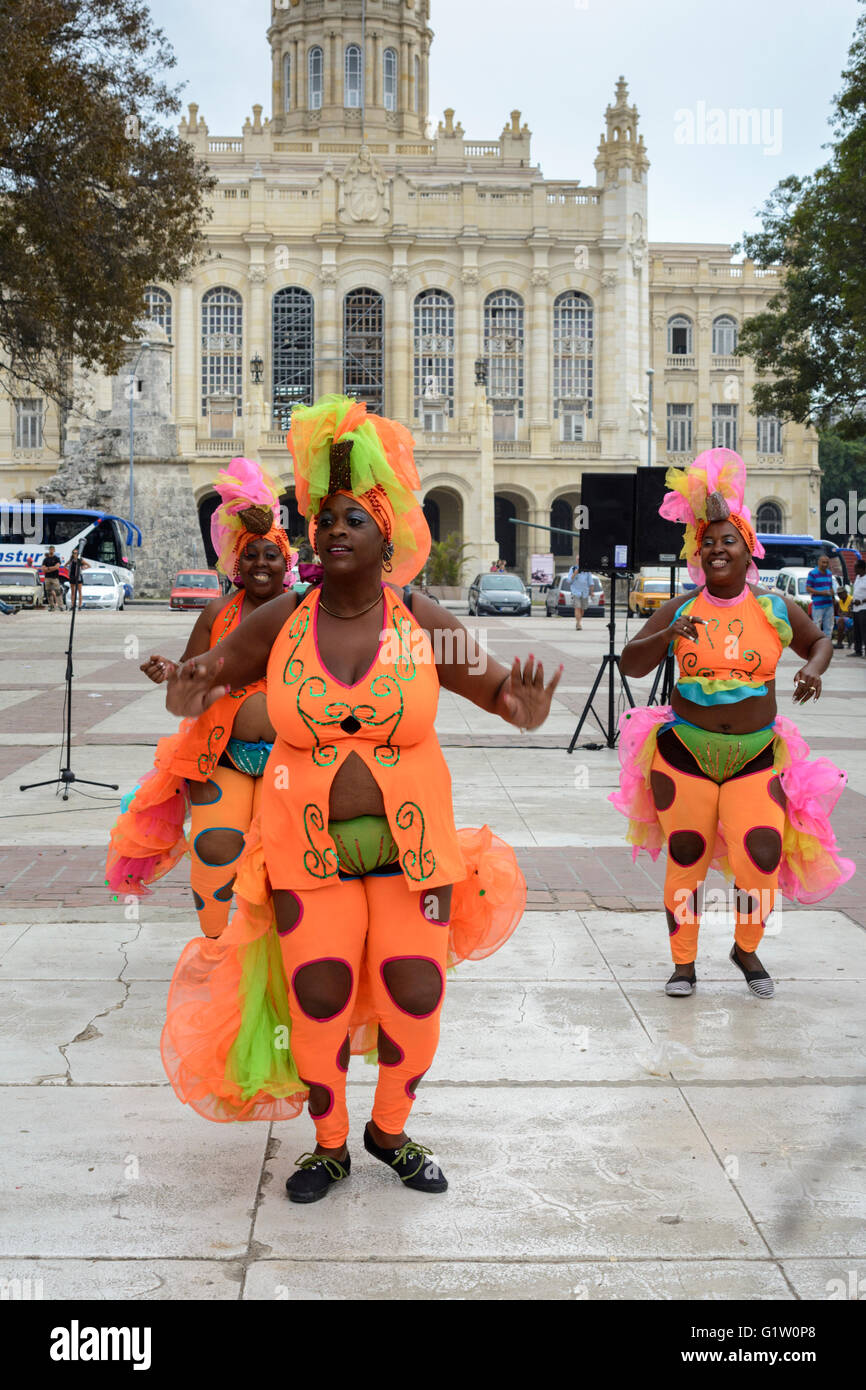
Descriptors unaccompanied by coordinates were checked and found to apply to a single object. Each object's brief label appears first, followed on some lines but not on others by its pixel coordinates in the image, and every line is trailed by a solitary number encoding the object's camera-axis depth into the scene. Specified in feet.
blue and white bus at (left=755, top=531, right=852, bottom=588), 165.27
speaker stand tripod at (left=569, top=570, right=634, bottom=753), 37.22
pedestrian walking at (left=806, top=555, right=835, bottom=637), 79.66
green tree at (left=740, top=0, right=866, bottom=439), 96.73
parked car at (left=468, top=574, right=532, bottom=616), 135.03
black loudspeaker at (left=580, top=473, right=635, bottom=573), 41.42
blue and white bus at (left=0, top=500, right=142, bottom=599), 153.69
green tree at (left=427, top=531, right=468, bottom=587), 177.47
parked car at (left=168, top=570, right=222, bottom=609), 130.93
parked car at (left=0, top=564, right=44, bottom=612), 127.95
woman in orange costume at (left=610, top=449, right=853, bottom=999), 17.80
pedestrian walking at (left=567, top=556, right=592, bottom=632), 104.58
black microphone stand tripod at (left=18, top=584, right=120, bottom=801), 30.94
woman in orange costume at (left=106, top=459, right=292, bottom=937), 16.97
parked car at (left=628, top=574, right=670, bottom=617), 132.98
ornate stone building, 237.25
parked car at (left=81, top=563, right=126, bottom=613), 128.88
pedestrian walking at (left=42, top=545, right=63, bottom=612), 128.57
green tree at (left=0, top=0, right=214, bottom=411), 65.67
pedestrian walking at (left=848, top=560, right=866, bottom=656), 77.46
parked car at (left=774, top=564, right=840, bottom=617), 122.34
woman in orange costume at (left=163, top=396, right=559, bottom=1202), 12.12
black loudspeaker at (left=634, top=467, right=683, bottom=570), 40.22
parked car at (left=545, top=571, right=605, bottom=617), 136.05
